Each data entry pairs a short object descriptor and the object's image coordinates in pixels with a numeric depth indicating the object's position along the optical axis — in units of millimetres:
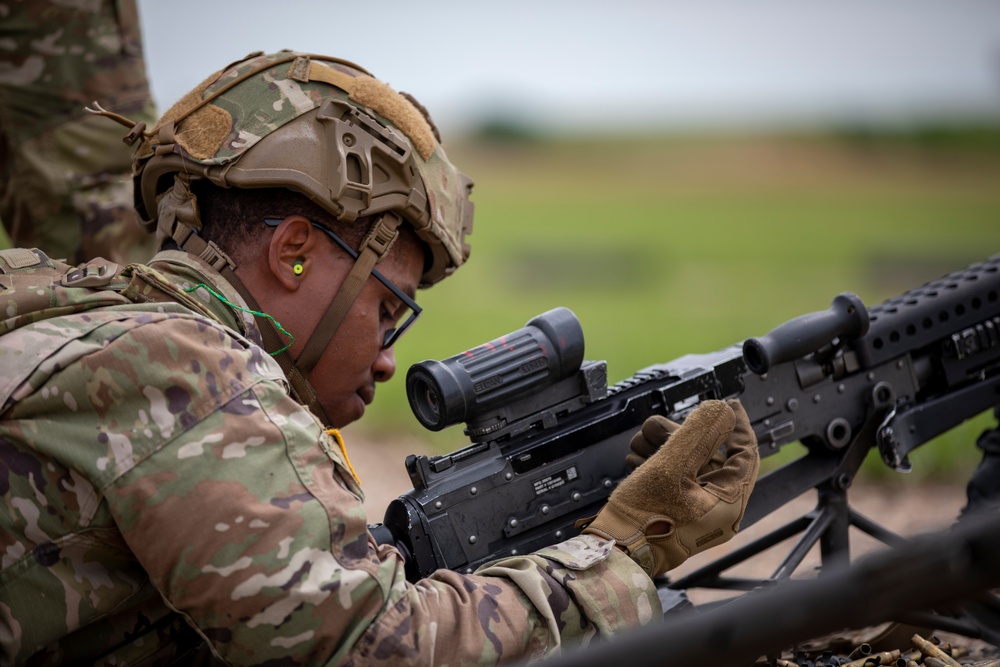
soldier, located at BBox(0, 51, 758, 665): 2363
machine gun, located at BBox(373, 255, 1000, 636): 3299
